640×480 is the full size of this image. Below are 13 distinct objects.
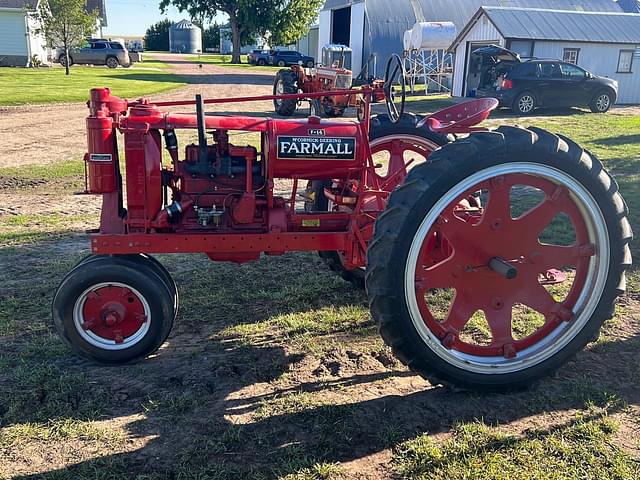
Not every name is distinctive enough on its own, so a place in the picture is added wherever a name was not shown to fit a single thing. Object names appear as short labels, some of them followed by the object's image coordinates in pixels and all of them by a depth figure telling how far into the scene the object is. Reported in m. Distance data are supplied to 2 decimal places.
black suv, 18.39
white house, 33.59
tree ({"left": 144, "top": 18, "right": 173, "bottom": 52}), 78.39
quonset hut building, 30.70
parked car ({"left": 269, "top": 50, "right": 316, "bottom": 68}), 48.66
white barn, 22.19
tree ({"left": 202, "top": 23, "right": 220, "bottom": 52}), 77.96
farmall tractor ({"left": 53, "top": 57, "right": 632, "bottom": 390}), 3.10
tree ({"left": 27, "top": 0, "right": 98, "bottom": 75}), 28.23
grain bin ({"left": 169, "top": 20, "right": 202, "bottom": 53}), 74.12
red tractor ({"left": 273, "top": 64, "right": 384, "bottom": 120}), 17.56
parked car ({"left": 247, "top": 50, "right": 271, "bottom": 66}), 48.84
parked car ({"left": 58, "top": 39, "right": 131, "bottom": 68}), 38.56
